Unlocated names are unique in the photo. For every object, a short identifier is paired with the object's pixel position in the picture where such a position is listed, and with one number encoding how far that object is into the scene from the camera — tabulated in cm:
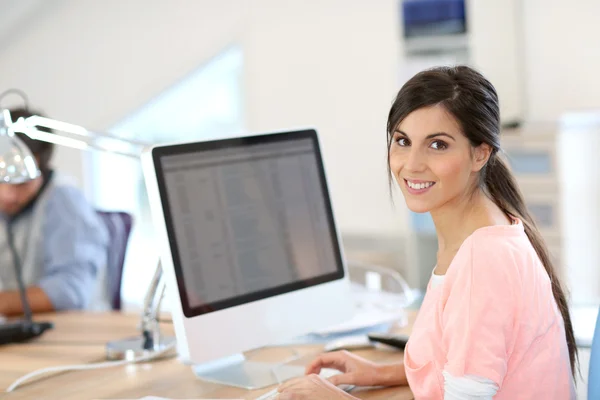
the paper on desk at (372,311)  321
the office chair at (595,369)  260
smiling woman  246
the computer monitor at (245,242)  280
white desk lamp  300
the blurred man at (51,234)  388
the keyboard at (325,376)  272
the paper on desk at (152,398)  273
